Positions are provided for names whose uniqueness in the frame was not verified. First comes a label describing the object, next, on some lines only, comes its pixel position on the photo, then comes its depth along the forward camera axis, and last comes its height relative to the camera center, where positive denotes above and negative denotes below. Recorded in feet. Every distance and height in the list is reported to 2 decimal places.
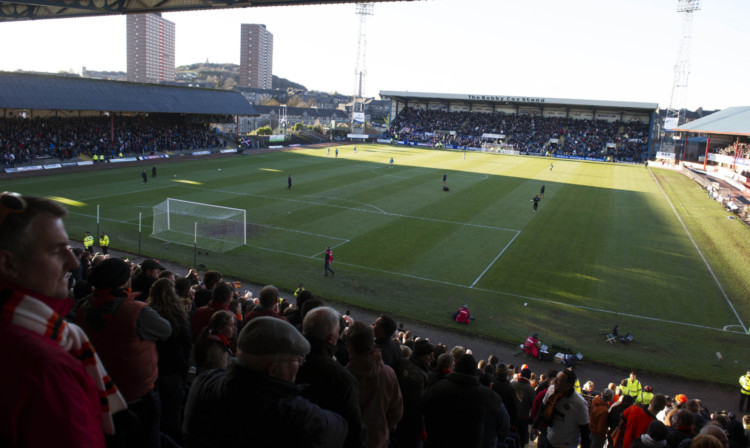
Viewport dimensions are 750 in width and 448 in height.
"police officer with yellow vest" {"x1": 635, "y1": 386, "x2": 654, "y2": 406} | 38.87 -17.22
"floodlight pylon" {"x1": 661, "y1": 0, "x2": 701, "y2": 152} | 281.33 +31.38
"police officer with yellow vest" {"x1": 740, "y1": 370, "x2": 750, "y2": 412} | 44.24 -18.43
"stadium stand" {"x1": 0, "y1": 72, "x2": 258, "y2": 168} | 151.43 +4.32
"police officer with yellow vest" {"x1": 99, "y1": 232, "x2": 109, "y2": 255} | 73.36 -15.53
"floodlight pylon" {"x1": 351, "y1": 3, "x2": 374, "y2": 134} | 334.03 +33.70
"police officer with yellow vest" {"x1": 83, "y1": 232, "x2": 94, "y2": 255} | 72.18 -15.53
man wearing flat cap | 9.61 -4.85
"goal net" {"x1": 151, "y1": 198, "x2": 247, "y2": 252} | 84.58 -14.78
